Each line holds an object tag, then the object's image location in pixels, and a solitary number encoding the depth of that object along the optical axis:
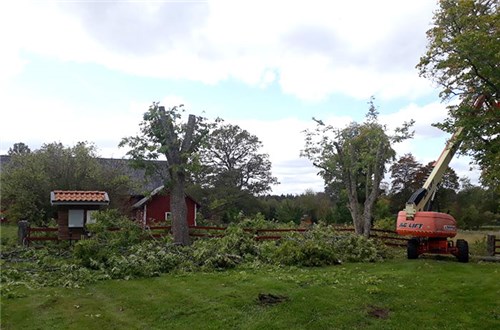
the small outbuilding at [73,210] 16.08
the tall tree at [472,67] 12.16
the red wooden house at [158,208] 32.94
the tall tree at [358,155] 18.36
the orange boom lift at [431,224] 13.66
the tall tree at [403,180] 35.57
